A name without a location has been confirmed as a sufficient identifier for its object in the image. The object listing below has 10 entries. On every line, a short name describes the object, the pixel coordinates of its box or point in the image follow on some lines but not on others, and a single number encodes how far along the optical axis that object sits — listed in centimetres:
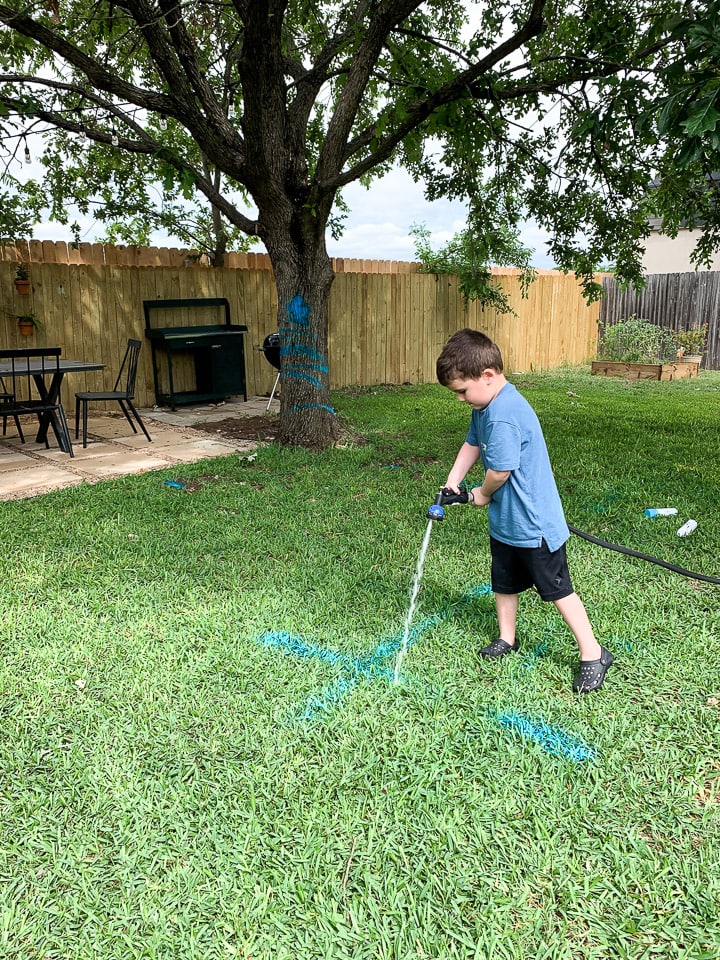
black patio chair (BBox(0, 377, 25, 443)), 569
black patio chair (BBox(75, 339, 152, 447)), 632
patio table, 581
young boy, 245
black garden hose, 312
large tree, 559
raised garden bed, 1222
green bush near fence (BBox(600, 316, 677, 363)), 1307
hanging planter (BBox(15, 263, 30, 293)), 770
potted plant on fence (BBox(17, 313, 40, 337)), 777
